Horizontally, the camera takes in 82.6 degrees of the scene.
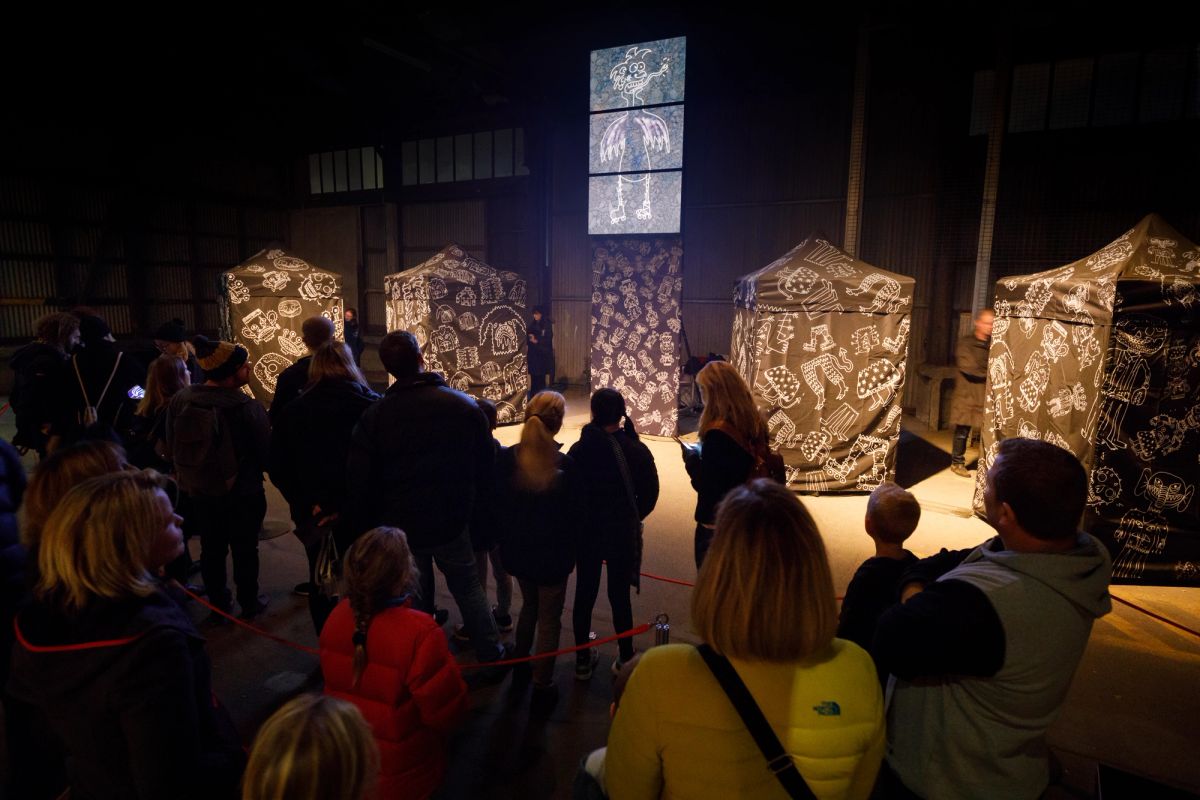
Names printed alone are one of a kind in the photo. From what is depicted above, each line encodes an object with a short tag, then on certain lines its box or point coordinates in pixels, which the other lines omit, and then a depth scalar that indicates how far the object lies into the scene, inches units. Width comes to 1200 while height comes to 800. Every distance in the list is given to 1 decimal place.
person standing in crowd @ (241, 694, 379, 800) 45.2
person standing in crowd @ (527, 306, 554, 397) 412.8
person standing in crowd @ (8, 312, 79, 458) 189.6
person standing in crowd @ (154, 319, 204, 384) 209.2
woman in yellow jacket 50.2
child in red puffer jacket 83.8
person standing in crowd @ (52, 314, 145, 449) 191.9
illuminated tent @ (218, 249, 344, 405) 360.5
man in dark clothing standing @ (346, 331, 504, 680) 124.6
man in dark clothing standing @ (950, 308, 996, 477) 284.7
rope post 107.5
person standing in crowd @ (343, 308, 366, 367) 446.3
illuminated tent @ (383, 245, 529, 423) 368.5
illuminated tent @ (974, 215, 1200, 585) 181.6
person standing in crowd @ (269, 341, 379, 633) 132.3
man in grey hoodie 59.8
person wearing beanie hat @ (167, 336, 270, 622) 147.2
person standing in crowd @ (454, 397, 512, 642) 140.6
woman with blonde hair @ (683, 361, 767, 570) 132.0
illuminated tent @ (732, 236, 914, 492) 264.1
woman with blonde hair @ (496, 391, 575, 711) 124.0
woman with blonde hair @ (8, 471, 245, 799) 59.6
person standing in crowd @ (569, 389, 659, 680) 128.8
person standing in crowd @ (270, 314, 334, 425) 166.7
